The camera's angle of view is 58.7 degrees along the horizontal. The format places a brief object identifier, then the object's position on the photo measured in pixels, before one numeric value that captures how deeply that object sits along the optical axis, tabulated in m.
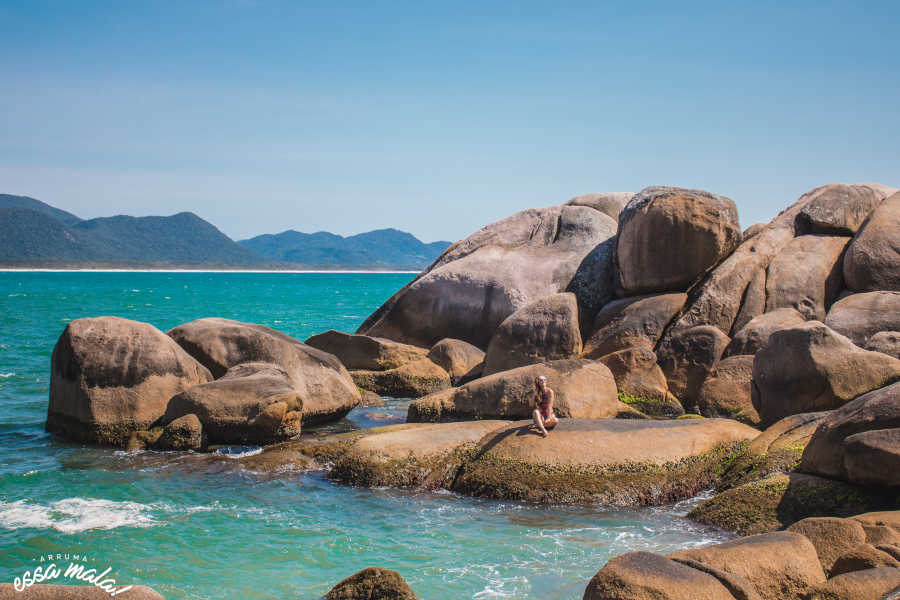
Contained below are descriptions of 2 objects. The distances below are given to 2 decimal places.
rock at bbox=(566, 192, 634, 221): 24.67
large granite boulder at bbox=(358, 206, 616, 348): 21.98
